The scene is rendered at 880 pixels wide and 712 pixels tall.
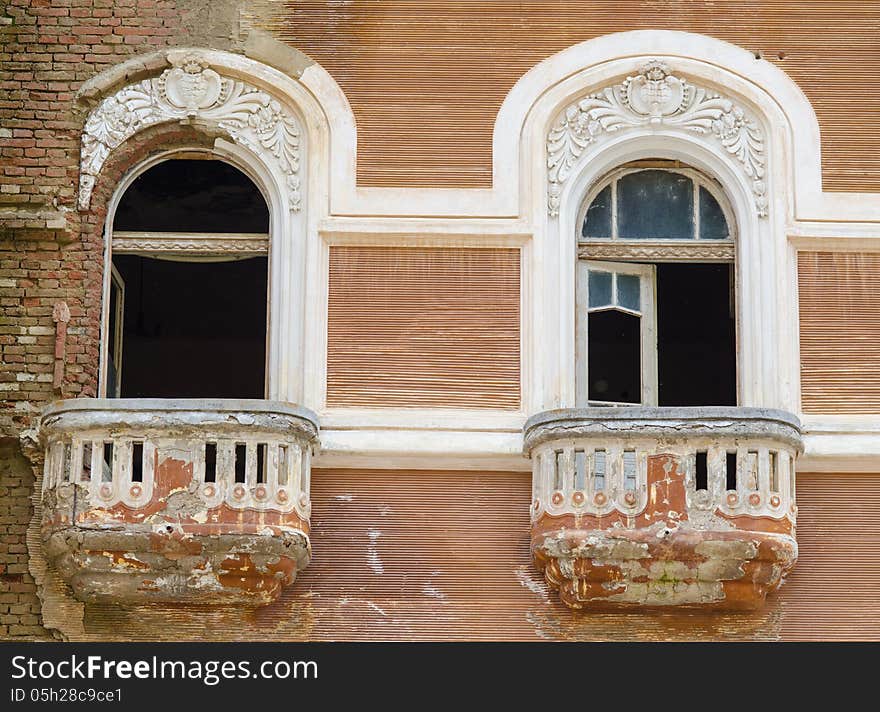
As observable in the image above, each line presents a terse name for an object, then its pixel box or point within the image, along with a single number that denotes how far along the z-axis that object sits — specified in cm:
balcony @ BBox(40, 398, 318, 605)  1559
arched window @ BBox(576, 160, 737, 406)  1711
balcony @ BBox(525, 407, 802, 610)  1564
